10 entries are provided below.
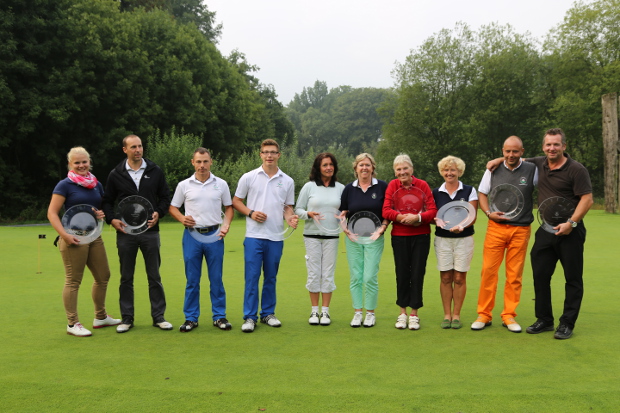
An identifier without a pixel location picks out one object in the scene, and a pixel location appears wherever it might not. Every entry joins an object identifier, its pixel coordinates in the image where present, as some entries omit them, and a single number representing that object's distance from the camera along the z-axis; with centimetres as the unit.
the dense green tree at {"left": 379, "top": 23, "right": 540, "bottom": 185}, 4250
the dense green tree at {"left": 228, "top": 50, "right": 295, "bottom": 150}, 4722
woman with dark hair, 582
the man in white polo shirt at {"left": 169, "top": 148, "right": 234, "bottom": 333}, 570
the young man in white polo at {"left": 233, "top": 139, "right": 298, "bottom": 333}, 578
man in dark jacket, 568
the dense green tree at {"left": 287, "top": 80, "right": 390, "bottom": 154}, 10381
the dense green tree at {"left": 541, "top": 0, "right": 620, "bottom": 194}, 3519
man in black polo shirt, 532
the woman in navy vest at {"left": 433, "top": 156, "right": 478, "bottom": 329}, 565
